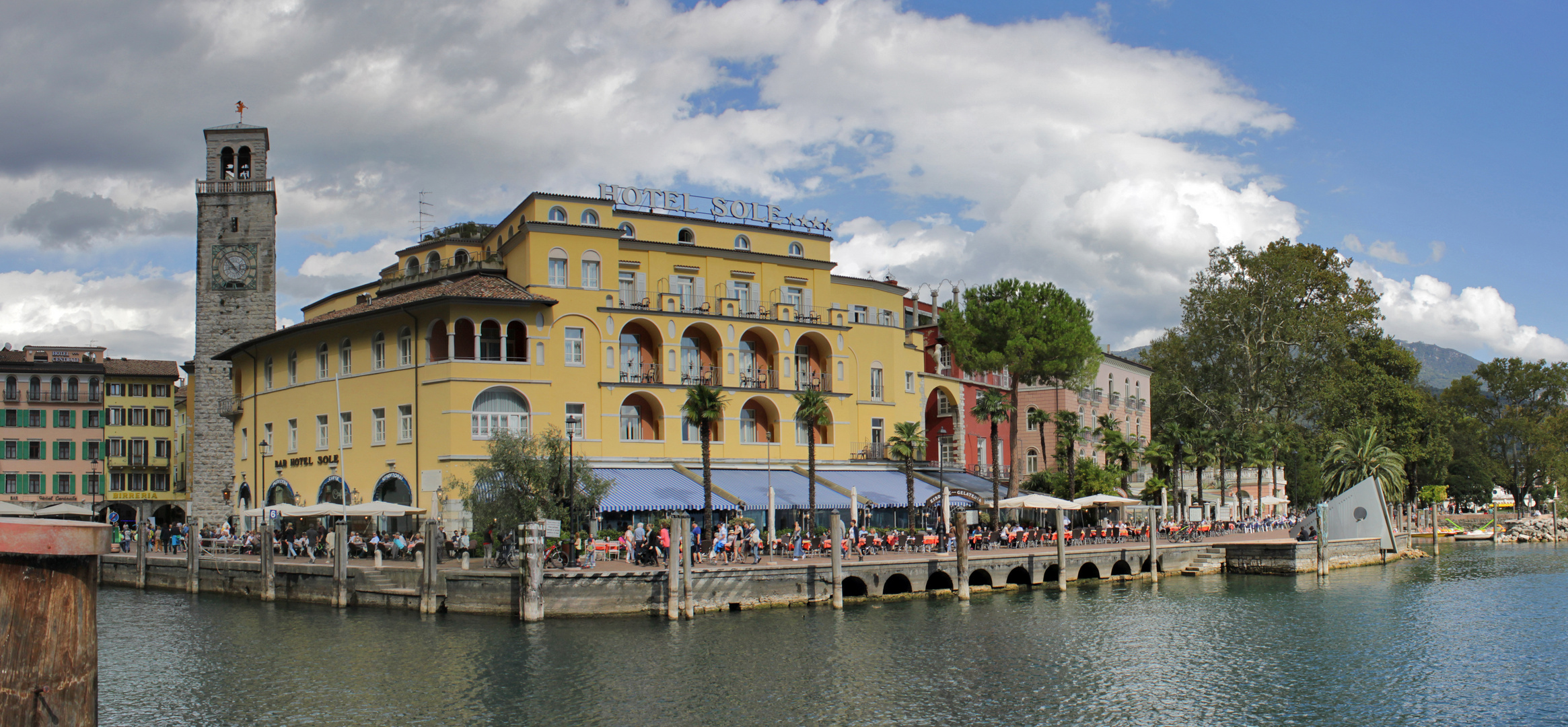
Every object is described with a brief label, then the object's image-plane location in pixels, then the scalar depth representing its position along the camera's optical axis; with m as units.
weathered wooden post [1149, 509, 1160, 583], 47.88
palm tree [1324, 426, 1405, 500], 67.31
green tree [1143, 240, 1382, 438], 71.06
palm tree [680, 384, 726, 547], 42.84
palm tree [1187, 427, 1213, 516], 67.50
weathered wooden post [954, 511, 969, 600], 40.44
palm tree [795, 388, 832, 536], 46.72
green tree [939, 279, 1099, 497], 58.62
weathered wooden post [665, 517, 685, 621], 34.28
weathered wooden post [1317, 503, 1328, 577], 52.03
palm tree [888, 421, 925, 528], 50.88
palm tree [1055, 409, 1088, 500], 62.32
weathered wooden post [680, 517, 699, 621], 34.56
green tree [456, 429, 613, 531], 40.09
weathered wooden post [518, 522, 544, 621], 33.59
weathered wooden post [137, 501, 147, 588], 48.75
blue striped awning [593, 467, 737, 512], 46.44
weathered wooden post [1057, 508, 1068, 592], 44.12
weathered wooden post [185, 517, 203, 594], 46.22
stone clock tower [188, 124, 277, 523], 64.19
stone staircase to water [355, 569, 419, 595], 38.44
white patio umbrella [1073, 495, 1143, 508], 52.09
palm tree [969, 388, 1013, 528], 49.97
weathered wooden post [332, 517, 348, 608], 39.19
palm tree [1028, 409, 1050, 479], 59.22
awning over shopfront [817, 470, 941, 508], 53.06
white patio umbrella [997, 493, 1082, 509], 49.34
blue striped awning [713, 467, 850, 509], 49.34
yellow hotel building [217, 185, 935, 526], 49.69
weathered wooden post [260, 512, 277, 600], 41.91
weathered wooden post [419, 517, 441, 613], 36.44
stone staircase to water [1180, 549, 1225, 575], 51.56
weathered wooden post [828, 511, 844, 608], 37.34
